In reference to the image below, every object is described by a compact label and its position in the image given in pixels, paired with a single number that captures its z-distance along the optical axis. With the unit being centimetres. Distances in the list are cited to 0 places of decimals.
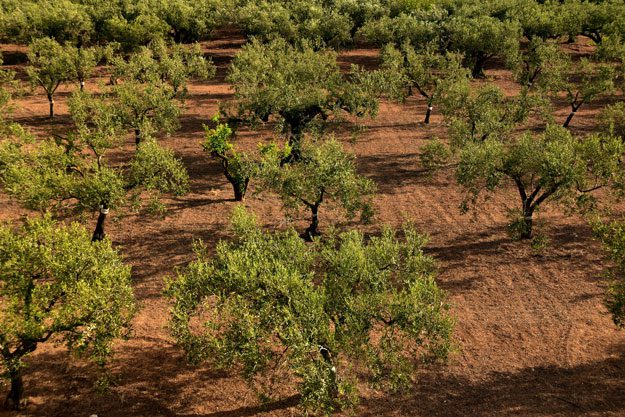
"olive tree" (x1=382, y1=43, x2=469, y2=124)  5412
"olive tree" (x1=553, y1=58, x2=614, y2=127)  5219
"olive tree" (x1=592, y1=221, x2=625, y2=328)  2381
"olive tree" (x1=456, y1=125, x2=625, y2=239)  3272
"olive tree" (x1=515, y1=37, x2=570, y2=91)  5384
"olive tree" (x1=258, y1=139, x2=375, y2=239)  3241
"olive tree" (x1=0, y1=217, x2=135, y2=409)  2002
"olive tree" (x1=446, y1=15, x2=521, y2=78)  6888
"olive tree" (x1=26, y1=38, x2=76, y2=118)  5362
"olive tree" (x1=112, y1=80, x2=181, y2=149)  4334
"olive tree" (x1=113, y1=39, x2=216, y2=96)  5222
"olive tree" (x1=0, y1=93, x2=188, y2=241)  2994
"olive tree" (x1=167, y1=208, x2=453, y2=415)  2005
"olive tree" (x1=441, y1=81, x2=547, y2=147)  4272
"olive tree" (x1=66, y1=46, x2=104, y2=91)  5538
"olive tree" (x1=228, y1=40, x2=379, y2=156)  4472
